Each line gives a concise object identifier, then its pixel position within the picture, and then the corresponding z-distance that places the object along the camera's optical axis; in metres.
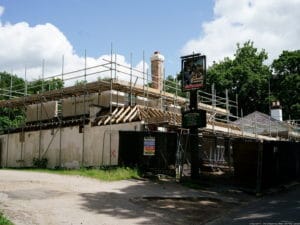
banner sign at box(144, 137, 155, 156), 13.19
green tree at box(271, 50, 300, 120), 32.10
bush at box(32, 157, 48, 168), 17.58
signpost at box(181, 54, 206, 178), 13.42
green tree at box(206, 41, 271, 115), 34.57
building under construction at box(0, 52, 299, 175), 14.99
